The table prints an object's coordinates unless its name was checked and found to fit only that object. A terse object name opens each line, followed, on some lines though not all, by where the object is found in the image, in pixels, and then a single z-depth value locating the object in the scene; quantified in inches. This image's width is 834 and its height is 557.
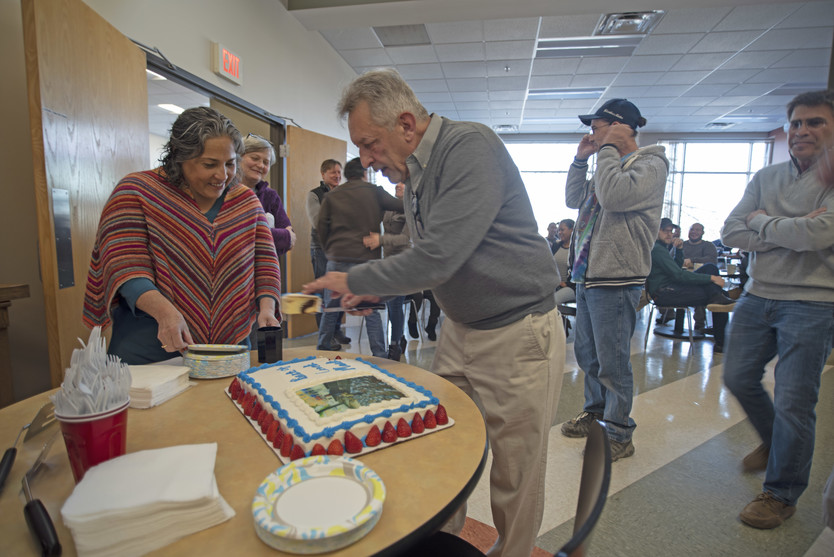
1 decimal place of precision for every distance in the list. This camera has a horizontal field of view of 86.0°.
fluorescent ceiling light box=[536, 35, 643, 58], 205.5
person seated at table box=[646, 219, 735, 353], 149.9
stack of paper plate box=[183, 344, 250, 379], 43.1
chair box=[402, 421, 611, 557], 18.5
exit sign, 128.2
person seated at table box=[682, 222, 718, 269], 246.5
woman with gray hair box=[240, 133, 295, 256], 107.0
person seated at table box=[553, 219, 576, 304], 154.6
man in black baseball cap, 74.5
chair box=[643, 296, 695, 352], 157.4
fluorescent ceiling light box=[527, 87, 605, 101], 273.8
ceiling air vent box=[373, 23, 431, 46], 197.0
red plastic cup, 24.0
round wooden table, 21.5
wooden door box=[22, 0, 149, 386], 69.1
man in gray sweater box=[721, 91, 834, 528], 57.4
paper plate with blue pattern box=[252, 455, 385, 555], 20.4
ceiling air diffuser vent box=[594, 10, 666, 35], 180.9
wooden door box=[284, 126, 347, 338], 175.3
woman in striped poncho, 46.6
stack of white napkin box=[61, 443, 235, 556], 19.5
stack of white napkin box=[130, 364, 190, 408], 36.2
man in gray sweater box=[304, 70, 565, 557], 41.0
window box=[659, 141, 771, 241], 377.4
